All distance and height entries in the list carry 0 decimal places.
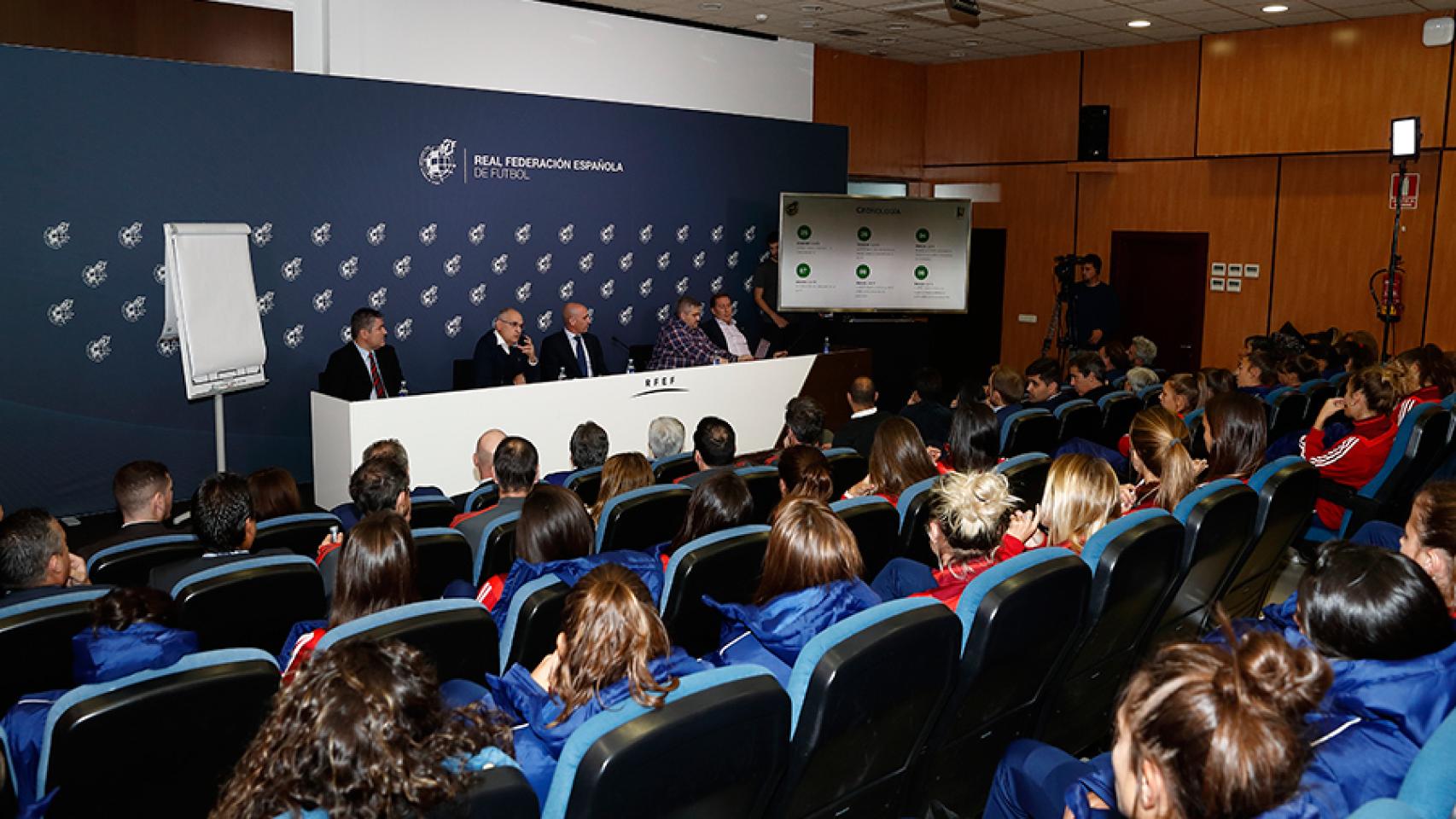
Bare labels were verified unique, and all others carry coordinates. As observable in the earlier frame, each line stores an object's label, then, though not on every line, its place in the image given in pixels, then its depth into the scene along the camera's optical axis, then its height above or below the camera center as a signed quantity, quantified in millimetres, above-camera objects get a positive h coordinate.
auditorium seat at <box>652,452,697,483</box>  4965 -869
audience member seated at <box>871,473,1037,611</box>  3037 -710
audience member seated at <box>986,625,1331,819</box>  1508 -627
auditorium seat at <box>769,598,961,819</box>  2113 -856
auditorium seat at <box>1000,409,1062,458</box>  5621 -759
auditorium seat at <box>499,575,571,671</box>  2688 -849
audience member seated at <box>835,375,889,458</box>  5688 -734
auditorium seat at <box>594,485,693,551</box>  3617 -808
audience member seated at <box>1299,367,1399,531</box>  5145 -703
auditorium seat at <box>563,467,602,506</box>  4398 -838
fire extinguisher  9234 -3
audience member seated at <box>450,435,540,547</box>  4082 -747
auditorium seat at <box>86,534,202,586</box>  3391 -917
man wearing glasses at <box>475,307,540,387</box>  7805 -575
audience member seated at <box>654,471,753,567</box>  3461 -721
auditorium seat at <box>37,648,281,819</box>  1967 -886
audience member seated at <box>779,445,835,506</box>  4047 -721
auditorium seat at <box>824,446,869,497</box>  4758 -815
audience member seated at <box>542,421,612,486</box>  4957 -772
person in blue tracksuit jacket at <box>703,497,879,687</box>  2525 -742
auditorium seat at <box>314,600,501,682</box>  2279 -772
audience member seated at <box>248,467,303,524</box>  4207 -862
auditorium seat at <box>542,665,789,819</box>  1745 -793
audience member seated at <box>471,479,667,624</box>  3119 -759
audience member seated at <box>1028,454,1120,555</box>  3303 -652
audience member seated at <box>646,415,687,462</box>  5500 -794
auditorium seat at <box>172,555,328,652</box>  2779 -876
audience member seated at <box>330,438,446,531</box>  4250 -787
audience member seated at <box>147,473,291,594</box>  3469 -788
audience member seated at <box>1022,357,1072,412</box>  6875 -609
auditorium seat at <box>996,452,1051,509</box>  4262 -750
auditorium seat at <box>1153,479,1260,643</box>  3242 -791
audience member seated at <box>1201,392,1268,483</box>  4273 -565
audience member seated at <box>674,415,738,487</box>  4770 -717
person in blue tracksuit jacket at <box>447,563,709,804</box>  2041 -741
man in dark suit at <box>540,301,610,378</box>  8328 -568
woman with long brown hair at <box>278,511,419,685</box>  2705 -763
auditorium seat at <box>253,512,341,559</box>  3762 -911
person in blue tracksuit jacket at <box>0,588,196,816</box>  2283 -838
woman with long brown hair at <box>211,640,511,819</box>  1538 -689
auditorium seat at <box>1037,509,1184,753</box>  2895 -929
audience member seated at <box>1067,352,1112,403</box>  6934 -568
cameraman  10773 -233
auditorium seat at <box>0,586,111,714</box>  2469 -859
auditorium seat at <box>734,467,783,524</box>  4340 -830
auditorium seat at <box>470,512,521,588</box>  3496 -882
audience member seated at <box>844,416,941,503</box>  4281 -697
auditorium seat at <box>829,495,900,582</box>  3451 -791
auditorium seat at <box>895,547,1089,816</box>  2514 -923
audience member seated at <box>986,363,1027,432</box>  6508 -611
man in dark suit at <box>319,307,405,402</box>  7105 -625
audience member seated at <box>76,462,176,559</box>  3881 -830
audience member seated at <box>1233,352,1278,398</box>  6906 -519
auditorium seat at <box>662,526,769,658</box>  2926 -823
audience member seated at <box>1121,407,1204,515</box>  3797 -624
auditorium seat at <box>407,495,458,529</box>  4391 -973
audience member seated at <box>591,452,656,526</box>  4125 -750
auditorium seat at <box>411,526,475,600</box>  3355 -892
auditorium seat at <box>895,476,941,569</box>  3805 -818
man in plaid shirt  8750 -519
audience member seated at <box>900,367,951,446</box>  5941 -733
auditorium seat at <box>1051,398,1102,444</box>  5891 -730
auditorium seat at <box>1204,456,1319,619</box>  3691 -822
